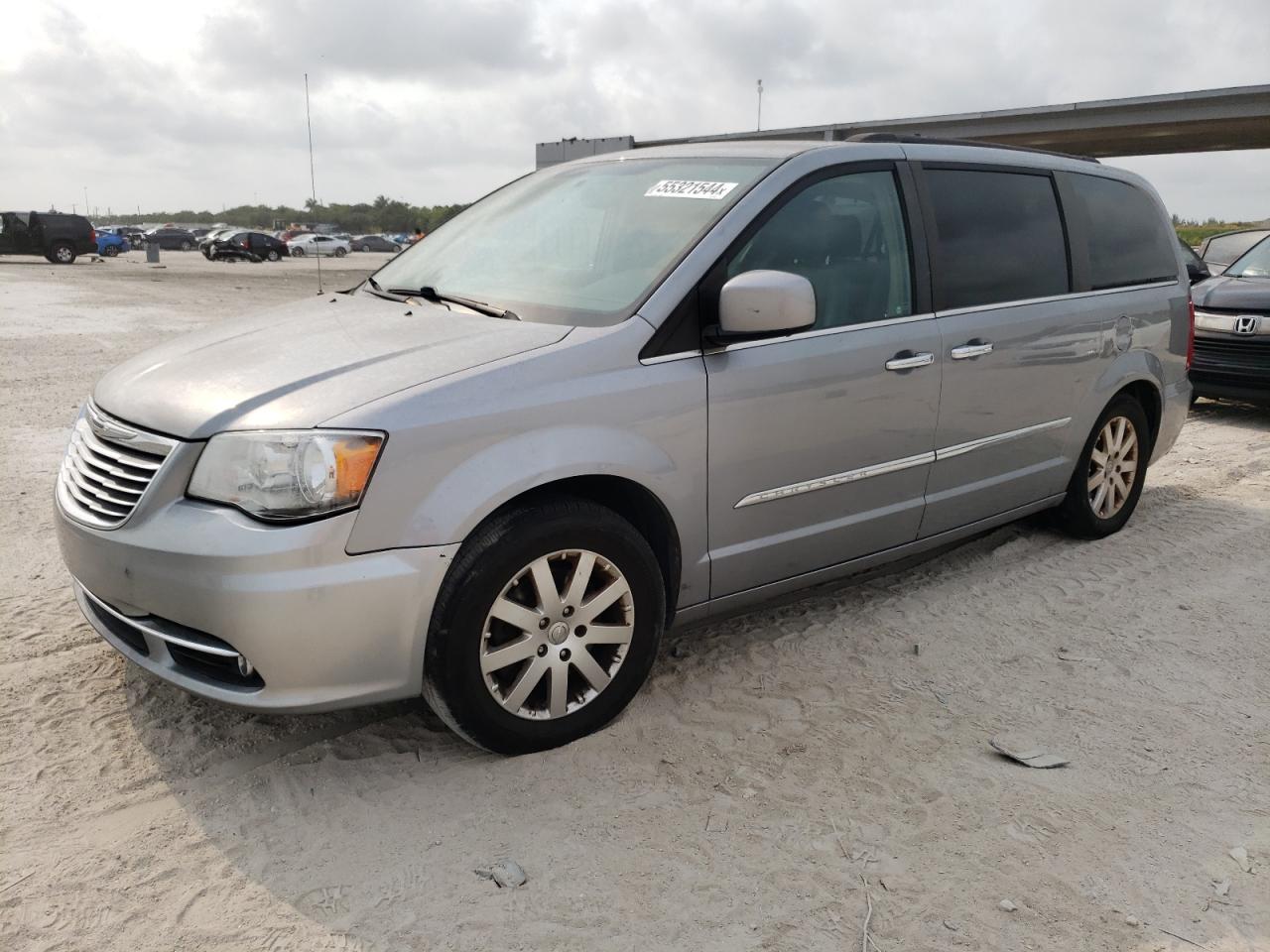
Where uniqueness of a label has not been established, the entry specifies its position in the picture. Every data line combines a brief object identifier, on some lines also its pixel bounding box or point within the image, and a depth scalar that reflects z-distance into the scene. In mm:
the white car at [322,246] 55656
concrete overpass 37062
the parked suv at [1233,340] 8133
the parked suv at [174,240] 58719
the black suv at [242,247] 42219
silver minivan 2709
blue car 46531
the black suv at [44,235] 33094
